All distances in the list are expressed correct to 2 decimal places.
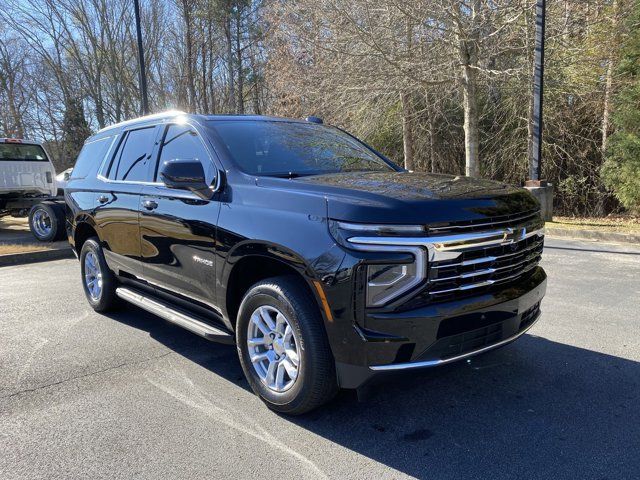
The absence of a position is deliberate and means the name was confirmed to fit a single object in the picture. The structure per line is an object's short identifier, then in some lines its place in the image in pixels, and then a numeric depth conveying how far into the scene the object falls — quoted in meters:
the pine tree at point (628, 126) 11.71
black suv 2.59
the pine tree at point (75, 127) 33.12
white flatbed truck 11.98
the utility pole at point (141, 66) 15.24
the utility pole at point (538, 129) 10.31
